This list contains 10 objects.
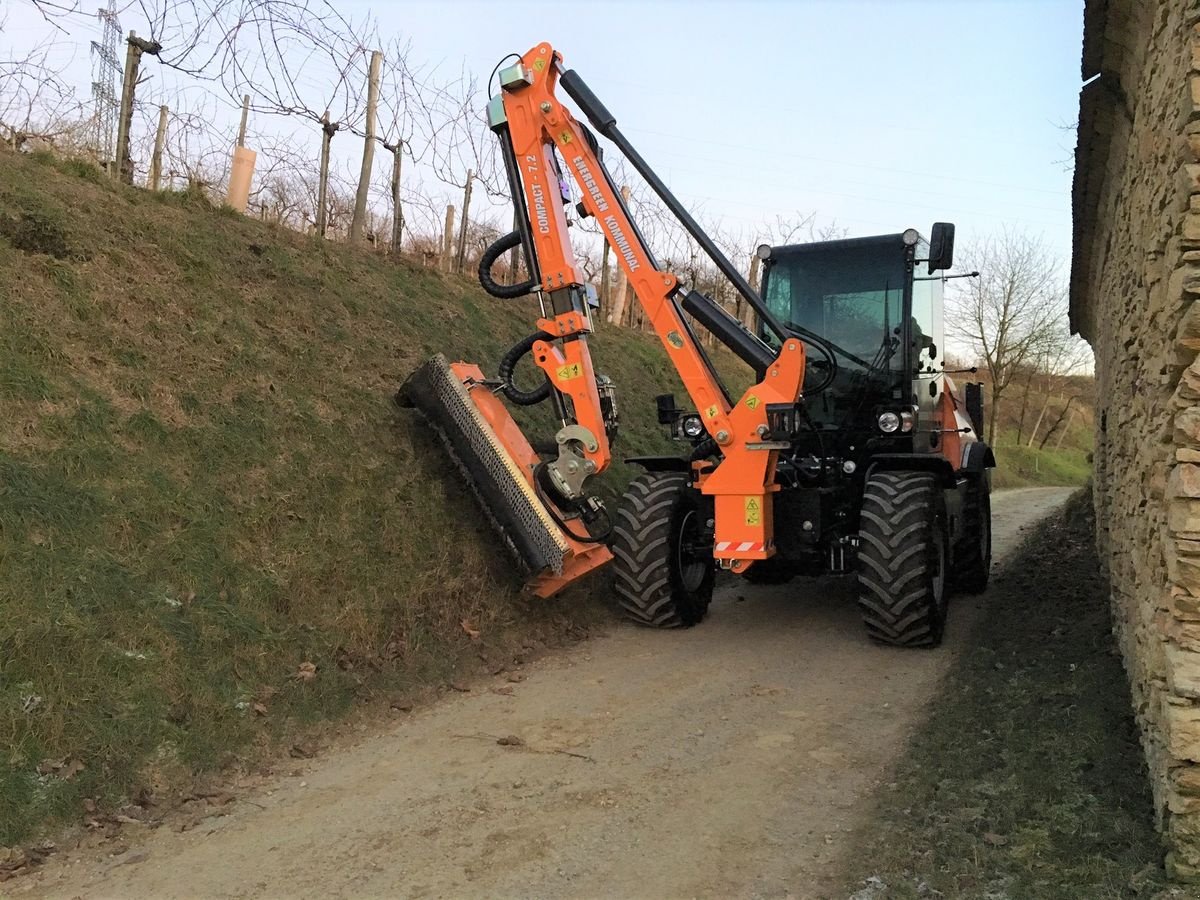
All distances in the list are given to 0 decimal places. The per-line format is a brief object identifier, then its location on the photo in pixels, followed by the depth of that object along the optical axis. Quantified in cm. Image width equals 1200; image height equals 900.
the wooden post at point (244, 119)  1034
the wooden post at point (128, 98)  924
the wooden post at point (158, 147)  1027
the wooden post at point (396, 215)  1202
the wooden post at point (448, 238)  1352
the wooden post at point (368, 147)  1115
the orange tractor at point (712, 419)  634
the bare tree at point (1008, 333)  3012
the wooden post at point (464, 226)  1336
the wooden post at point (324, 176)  1123
